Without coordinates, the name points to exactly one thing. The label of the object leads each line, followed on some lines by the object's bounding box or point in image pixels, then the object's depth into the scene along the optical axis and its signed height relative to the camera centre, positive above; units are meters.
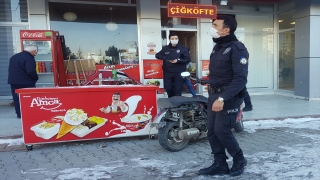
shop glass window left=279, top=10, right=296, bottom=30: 10.23 +1.71
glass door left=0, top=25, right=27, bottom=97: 8.73 +0.79
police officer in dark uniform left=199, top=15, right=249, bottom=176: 3.12 -0.27
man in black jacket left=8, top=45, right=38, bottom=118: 6.19 +0.05
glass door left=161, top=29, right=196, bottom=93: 9.73 +0.98
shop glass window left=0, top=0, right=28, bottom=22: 8.66 +1.92
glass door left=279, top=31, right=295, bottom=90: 10.43 +0.20
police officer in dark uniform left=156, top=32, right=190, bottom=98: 6.40 +0.11
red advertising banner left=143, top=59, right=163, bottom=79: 9.06 -0.02
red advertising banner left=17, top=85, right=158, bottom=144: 4.45 -0.71
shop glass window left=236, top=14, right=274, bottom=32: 10.92 +1.71
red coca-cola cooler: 7.65 +0.46
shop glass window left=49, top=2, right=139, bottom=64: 8.99 +1.29
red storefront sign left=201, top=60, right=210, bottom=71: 9.67 +0.08
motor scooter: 4.34 -0.86
